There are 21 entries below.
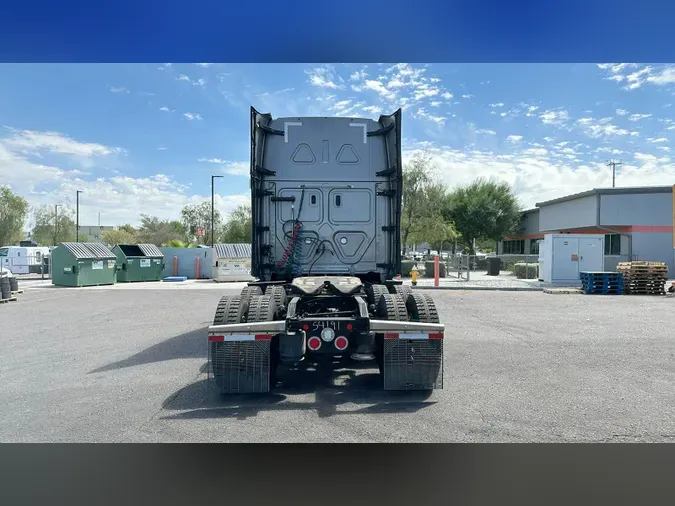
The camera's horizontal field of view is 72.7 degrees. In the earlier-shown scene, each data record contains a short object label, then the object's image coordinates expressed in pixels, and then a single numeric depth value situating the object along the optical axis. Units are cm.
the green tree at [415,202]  3453
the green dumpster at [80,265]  2244
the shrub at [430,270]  2687
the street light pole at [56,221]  5719
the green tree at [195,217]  5268
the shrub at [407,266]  2757
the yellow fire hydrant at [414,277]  2199
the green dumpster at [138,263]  2628
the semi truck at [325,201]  742
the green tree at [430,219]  3406
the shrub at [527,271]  2662
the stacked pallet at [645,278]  1895
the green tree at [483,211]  4603
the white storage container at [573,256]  2239
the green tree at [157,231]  5303
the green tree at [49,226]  5734
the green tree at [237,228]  4512
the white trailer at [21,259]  3249
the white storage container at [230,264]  2647
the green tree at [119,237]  5816
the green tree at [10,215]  4638
